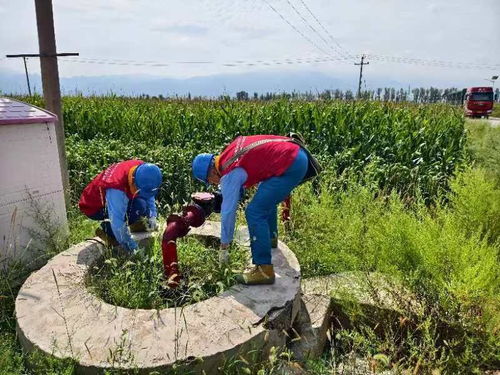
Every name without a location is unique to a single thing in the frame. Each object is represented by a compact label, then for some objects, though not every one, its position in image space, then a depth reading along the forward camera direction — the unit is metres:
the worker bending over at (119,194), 3.09
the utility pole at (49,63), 3.66
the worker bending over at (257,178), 2.75
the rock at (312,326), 2.66
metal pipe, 2.76
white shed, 3.24
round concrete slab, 2.08
